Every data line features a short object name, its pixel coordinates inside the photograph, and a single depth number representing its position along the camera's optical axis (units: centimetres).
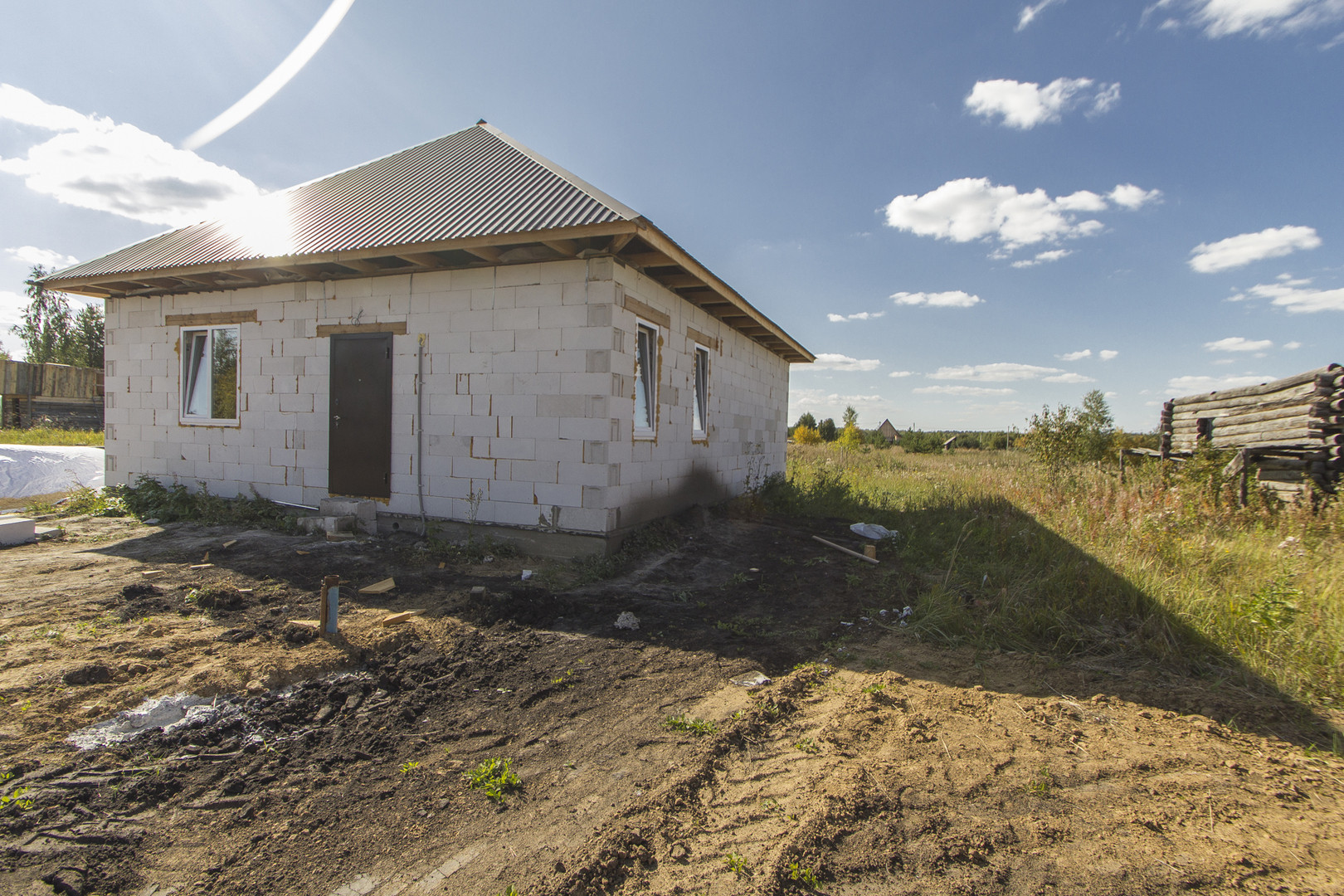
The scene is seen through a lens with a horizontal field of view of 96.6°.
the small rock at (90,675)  349
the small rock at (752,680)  388
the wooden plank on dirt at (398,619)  463
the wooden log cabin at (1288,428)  823
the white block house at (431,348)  673
